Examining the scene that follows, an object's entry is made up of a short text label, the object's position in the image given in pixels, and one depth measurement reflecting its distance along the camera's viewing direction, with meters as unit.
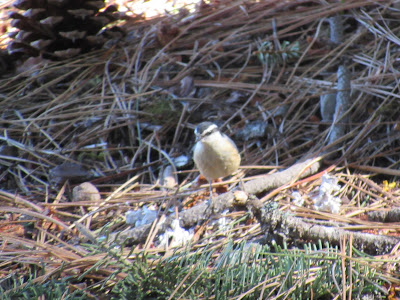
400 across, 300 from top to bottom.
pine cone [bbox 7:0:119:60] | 7.50
